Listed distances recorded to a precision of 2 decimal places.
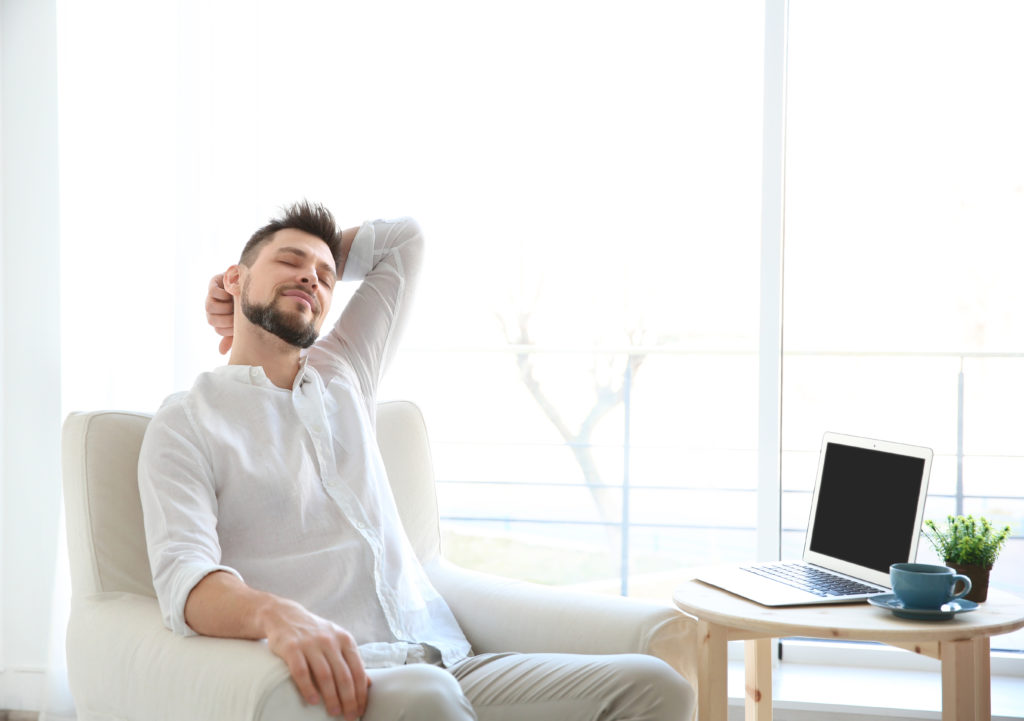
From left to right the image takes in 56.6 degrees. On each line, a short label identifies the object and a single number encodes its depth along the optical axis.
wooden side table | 1.46
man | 1.26
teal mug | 1.50
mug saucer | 1.50
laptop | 1.67
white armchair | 1.20
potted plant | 1.65
